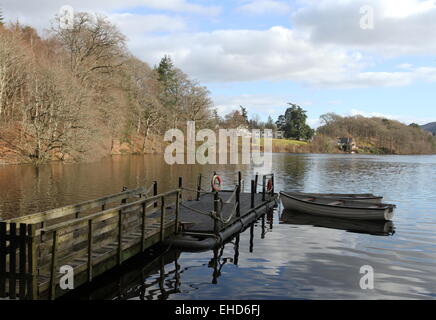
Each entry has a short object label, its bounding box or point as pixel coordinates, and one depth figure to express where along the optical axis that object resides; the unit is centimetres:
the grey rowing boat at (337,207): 2022
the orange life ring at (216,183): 1685
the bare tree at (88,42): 5525
